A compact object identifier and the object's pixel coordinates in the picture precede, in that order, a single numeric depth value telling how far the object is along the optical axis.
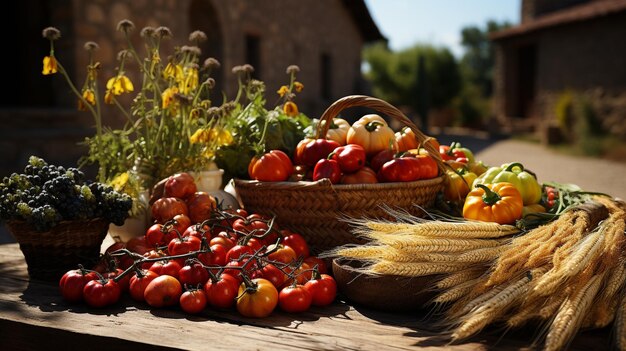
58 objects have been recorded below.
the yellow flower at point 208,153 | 2.44
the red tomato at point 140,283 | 1.75
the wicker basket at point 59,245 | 1.93
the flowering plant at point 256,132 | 2.47
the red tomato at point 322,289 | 1.74
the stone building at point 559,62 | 14.46
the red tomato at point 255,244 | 1.91
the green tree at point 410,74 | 25.38
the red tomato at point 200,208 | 2.17
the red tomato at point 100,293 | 1.71
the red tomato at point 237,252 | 1.84
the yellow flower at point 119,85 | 2.38
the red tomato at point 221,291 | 1.69
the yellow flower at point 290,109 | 2.59
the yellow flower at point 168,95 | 2.37
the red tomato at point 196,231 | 1.94
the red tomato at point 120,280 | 1.81
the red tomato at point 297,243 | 1.99
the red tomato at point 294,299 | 1.68
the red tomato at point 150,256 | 1.87
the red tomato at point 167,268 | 1.78
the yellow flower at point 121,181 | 2.23
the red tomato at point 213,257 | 1.84
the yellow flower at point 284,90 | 2.63
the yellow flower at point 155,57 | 2.44
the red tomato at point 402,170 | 2.12
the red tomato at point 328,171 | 2.10
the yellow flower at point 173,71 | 2.44
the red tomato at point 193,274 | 1.77
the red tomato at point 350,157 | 2.15
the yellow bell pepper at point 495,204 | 1.98
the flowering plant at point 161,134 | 2.37
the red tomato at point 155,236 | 2.01
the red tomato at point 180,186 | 2.22
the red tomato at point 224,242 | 1.92
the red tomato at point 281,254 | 1.86
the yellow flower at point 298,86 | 2.62
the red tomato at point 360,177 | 2.13
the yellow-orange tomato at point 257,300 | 1.64
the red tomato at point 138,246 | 1.98
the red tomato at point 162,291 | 1.70
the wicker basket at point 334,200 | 2.07
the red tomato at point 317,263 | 1.90
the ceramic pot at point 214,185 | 2.42
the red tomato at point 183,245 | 1.86
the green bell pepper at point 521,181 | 2.24
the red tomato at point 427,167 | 2.18
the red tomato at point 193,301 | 1.67
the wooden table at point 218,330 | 1.45
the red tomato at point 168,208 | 2.15
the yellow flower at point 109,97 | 2.36
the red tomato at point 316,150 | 2.26
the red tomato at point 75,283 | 1.74
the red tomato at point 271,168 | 2.18
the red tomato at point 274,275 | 1.76
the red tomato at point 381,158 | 2.26
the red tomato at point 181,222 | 2.05
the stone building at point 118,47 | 5.53
